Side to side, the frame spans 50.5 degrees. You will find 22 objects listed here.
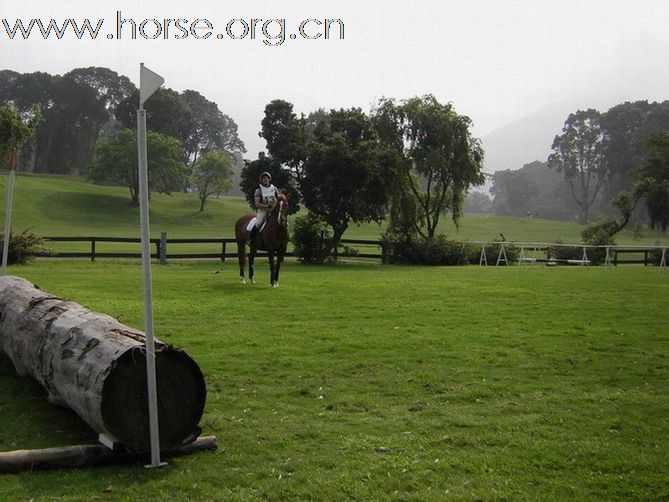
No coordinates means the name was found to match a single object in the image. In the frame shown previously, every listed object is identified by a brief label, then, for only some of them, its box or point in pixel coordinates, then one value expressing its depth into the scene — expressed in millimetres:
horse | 19000
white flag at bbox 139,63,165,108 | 5506
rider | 19125
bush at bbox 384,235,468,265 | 34344
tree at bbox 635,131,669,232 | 38938
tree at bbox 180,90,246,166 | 103438
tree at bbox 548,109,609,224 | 97500
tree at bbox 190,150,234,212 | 74562
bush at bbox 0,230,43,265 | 25734
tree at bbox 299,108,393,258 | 33406
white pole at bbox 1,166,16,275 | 9961
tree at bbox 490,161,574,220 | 124062
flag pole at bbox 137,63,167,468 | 5457
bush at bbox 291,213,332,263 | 31938
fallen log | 5648
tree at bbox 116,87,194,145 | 80188
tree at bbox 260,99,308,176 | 35062
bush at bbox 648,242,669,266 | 36094
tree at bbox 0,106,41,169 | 26062
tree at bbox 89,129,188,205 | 69500
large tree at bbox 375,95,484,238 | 38594
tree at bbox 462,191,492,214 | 180625
